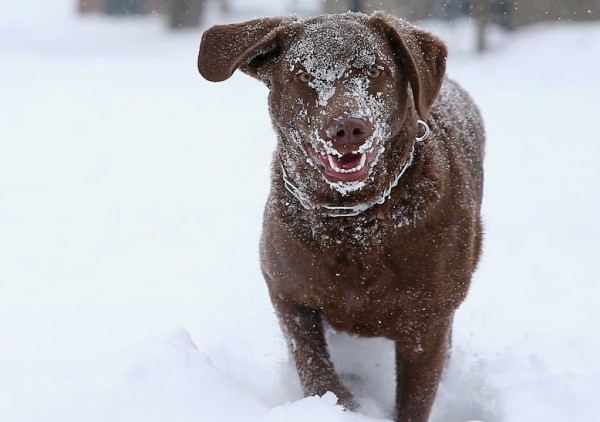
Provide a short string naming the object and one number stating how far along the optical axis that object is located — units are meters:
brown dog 3.06
